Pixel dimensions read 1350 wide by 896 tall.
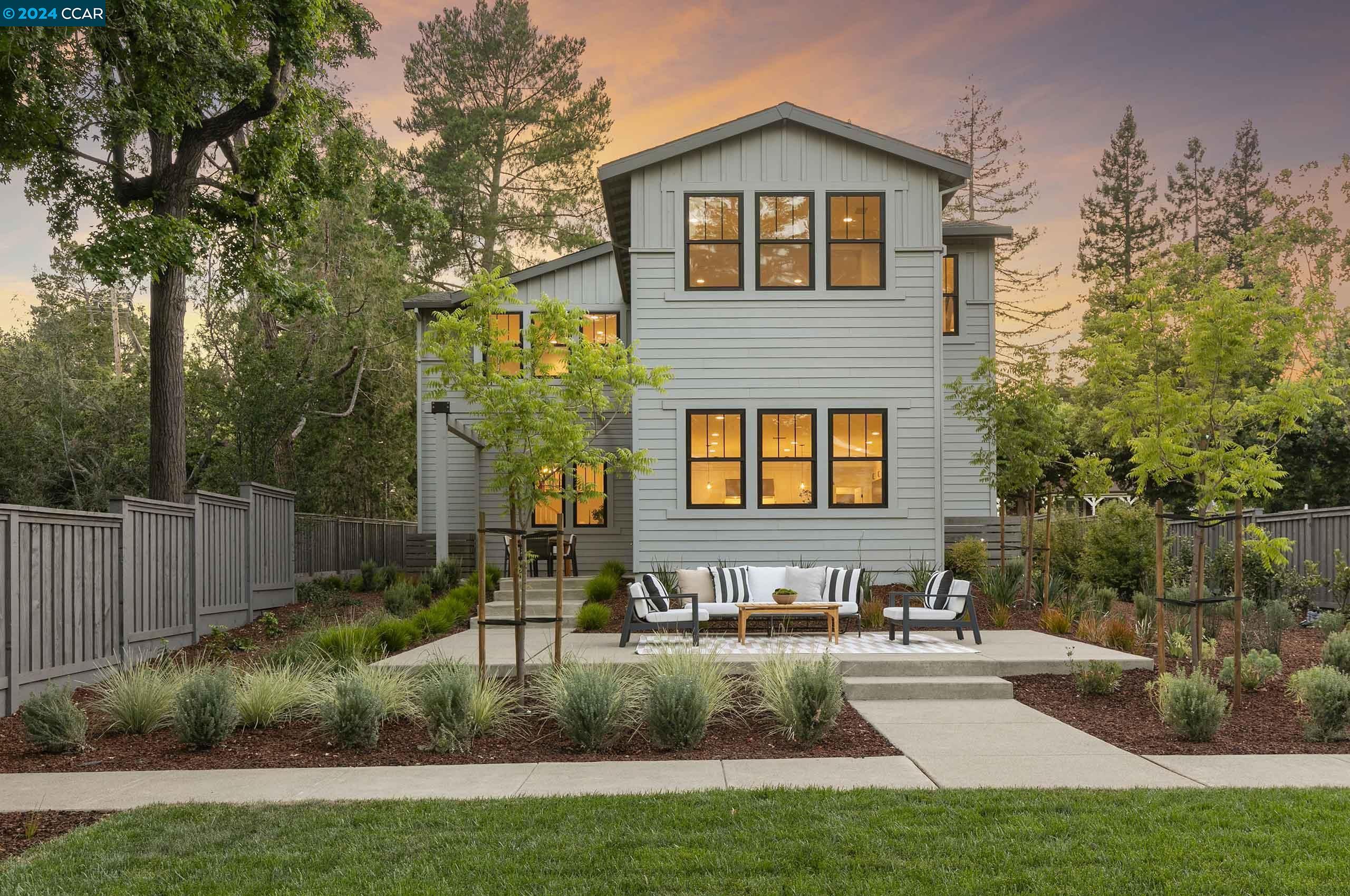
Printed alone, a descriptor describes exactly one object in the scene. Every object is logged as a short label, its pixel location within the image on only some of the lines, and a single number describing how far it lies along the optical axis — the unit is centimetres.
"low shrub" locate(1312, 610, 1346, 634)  1140
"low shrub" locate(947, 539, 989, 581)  1517
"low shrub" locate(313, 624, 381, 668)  957
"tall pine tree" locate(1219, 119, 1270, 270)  3944
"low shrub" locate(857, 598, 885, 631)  1227
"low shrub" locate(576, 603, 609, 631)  1232
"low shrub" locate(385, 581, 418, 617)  1439
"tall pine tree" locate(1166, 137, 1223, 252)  4075
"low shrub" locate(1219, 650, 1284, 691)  832
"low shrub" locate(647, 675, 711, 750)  664
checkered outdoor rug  981
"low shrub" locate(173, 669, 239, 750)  673
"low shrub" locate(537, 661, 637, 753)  664
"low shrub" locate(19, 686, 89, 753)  668
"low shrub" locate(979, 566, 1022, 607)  1342
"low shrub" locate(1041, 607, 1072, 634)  1184
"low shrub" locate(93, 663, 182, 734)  725
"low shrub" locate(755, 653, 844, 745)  675
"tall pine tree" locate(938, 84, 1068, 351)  3831
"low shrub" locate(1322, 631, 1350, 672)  852
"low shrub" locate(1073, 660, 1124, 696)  830
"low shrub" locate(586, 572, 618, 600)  1395
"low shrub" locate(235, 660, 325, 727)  731
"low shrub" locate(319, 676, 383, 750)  672
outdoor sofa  1116
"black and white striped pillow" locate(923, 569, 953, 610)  1104
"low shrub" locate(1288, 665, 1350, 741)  665
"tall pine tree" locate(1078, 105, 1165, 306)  4112
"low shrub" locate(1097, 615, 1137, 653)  1040
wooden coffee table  1073
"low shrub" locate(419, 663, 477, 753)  668
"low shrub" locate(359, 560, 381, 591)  1820
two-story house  1420
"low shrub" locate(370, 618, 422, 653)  1049
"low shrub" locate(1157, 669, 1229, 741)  663
